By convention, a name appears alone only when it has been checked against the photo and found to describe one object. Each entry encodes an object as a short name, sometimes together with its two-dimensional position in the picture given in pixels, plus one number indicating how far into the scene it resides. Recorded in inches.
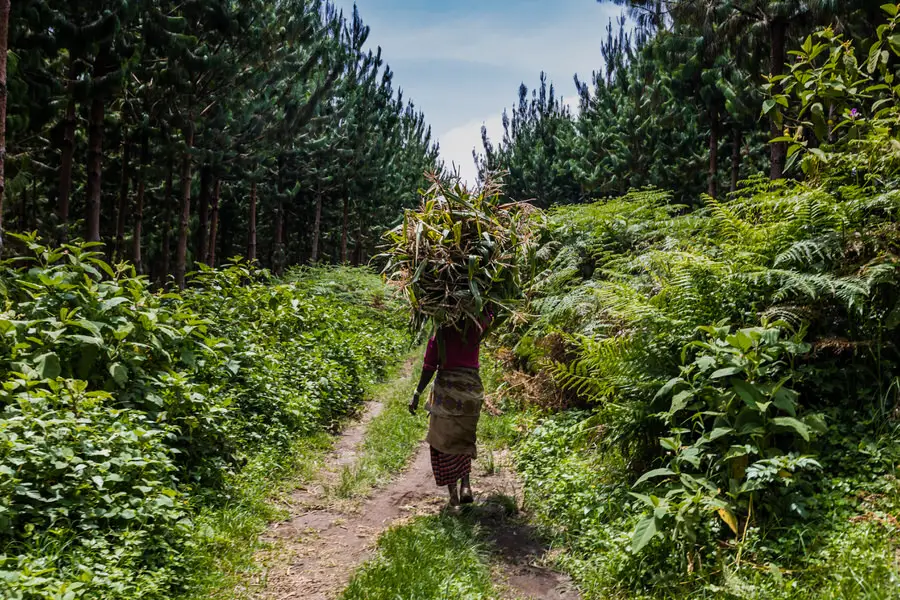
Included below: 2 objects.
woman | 195.2
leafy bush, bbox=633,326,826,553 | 126.3
